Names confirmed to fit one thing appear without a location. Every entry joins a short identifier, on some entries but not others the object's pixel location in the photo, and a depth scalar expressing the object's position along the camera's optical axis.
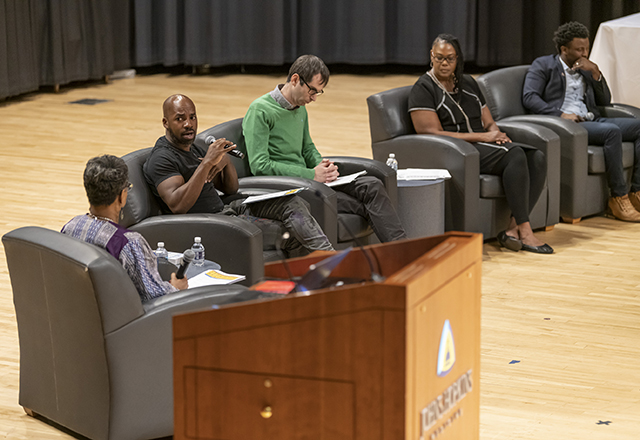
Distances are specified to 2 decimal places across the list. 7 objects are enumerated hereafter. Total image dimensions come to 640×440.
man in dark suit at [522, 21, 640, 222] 9.10
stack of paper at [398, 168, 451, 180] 7.90
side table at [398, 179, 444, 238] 7.79
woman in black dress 8.20
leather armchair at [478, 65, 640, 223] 8.89
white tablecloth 11.20
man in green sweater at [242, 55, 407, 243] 7.04
